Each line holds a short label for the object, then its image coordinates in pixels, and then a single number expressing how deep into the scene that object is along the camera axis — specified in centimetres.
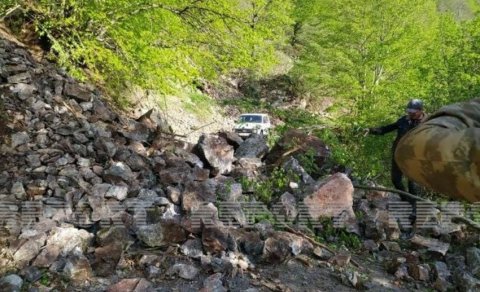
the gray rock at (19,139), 677
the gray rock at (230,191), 660
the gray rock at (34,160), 647
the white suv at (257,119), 1995
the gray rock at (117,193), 605
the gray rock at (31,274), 452
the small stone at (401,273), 547
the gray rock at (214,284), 455
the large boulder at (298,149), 808
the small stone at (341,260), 550
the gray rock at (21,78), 798
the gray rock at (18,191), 589
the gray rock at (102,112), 834
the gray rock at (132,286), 445
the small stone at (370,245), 614
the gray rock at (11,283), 427
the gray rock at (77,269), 462
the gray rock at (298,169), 734
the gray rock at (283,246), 529
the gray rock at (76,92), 850
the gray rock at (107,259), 480
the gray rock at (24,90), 774
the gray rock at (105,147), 707
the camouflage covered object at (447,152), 109
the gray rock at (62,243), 477
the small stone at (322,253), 559
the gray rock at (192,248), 518
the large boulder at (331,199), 654
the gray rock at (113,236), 513
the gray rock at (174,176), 676
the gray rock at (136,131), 810
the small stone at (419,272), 546
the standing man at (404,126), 561
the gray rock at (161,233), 527
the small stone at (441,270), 547
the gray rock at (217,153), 764
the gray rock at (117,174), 649
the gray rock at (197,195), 612
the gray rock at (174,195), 628
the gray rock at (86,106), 844
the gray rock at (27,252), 474
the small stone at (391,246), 617
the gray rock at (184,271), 482
